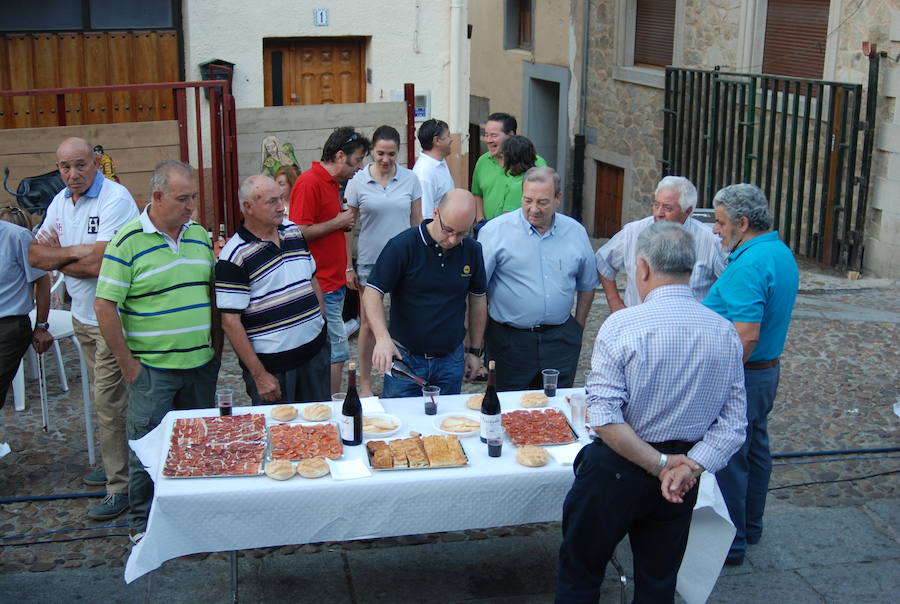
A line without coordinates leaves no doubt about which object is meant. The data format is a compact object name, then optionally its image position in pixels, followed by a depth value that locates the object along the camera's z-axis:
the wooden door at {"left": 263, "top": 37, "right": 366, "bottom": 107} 11.29
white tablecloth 3.81
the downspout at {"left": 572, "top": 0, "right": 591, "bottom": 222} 17.55
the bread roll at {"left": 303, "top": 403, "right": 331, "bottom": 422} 4.48
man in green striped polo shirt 4.62
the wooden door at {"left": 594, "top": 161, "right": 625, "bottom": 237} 17.34
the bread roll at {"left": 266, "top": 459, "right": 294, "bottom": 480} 3.88
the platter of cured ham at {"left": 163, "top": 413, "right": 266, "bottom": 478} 3.93
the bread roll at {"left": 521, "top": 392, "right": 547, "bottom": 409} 4.70
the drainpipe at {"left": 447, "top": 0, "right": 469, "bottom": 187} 11.26
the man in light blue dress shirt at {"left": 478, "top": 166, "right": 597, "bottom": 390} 5.34
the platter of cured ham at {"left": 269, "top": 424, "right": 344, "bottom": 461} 4.09
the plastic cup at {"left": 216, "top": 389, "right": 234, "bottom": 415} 4.42
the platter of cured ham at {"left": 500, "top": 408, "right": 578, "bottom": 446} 4.29
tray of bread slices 4.01
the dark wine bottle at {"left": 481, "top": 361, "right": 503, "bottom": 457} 4.14
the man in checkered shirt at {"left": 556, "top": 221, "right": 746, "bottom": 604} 3.46
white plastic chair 5.84
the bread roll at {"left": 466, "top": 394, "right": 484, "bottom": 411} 4.64
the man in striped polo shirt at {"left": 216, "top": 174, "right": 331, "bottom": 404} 4.79
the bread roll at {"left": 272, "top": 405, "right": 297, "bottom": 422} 4.48
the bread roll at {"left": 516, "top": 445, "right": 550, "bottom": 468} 4.05
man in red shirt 6.46
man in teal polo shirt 4.43
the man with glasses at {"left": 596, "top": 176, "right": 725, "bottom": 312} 5.20
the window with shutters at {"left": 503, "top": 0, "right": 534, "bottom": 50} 20.28
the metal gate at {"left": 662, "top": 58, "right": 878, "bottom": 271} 10.77
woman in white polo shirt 6.90
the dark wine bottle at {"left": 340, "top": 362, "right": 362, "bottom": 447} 4.20
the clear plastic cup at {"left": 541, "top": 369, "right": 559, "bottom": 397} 4.82
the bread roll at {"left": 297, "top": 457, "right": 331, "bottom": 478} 3.90
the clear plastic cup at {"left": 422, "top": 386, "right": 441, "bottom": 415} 4.59
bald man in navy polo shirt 4.98
